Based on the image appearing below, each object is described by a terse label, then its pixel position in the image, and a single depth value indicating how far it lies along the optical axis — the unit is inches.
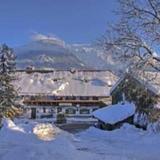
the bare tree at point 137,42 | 458.7
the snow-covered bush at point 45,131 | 507.6
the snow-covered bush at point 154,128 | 598.7
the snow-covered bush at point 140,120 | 864.2
